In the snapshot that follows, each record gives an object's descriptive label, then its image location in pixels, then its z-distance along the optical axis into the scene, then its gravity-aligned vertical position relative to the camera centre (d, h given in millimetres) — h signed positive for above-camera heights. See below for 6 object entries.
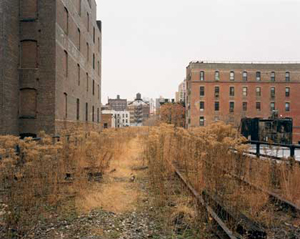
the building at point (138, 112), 149375 +6324
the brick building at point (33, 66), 16406 +3885
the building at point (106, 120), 60156 +525
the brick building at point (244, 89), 51938 +7062
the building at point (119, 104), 167125 +12201
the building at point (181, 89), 121288 +16550
